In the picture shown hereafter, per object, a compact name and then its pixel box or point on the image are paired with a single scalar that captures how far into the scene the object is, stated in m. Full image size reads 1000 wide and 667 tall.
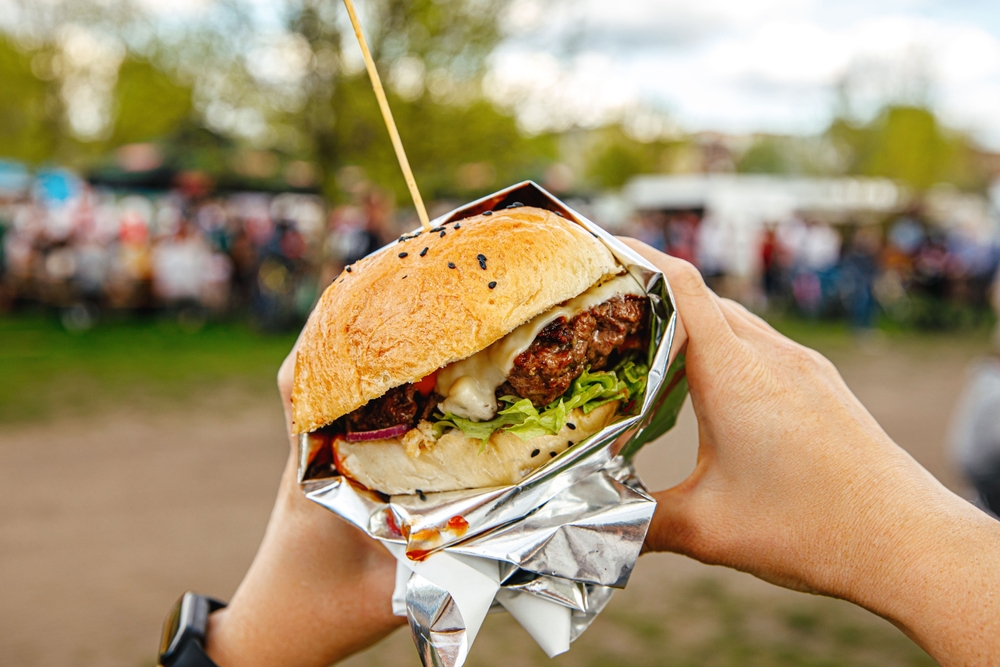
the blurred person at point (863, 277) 14.41
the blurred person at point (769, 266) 17.75
